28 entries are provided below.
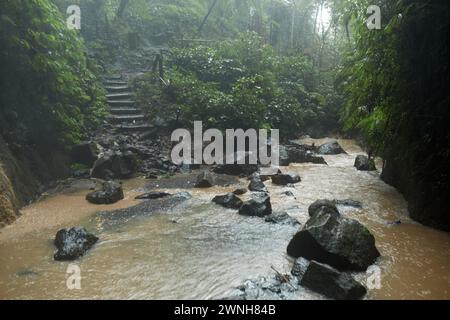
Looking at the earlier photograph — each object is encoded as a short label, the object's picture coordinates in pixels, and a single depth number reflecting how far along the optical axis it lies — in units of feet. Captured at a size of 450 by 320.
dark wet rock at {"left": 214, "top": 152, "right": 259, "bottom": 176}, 36.22
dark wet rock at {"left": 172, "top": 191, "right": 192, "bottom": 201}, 27.86
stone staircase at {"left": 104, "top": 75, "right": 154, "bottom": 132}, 44.32
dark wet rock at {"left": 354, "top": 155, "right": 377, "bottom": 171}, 36.82
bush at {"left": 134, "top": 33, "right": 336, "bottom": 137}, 46.19
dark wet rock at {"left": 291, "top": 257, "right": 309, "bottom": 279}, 16.16
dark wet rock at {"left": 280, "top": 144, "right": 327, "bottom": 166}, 40.41
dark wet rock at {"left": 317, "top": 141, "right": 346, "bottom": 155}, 45.71
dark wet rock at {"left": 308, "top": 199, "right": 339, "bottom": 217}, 23.21
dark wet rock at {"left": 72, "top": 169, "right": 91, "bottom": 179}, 33.04
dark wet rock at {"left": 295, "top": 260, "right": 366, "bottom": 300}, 14.39
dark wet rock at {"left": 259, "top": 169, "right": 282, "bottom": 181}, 33.78
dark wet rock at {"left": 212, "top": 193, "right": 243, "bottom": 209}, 25.57
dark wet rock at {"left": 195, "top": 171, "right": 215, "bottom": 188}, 31.63
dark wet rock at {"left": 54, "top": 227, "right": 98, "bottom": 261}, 17.95
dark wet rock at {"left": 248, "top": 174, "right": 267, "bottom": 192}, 30.27
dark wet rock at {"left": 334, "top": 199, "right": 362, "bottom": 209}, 26.17
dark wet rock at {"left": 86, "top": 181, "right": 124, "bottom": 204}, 27.07
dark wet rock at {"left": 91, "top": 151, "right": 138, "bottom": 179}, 33.50
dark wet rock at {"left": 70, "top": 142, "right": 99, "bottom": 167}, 34.76
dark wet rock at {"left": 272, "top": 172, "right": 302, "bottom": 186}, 32.19
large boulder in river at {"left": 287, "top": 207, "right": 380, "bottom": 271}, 16.66
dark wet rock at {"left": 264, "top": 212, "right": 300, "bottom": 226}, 22.40
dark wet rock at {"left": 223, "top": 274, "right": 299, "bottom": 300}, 14.57
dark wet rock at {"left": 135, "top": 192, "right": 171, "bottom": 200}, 28.30
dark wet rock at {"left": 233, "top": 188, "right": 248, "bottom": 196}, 29.32
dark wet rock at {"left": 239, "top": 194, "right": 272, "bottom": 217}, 23.93
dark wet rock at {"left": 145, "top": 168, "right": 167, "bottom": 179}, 34.65
